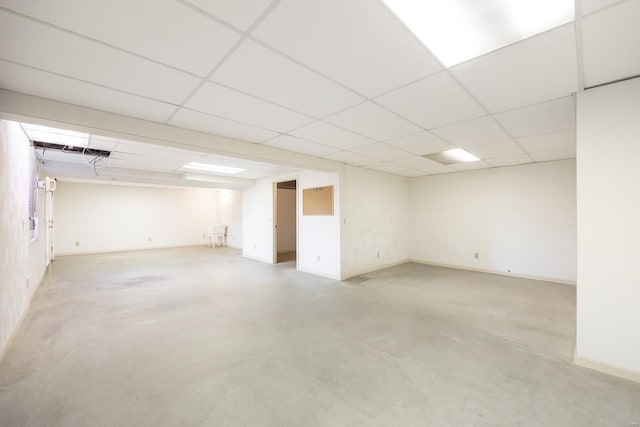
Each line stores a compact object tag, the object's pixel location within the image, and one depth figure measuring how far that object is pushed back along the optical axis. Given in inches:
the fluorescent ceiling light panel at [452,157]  165.2
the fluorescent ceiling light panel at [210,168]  212.1
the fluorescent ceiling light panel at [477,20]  49.5
